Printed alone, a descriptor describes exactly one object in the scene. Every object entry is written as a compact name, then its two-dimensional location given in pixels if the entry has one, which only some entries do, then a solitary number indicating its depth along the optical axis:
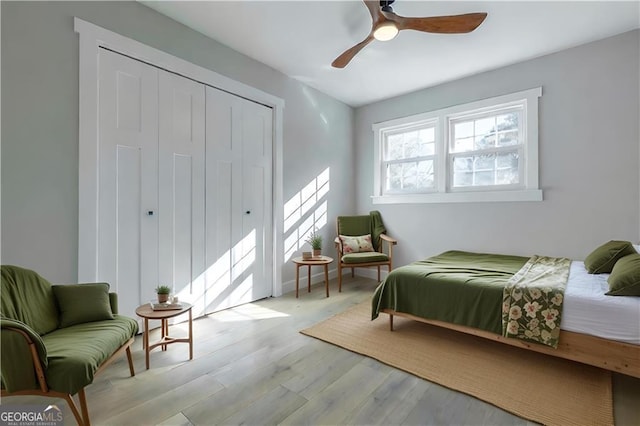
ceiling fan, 2.05
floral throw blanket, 1.88
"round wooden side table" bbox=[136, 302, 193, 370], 1.99
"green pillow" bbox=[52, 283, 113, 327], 1.76
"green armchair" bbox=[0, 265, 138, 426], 1.26
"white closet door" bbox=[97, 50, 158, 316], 2.29
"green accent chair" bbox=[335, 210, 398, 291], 3.85
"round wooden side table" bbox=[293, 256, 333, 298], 3.53
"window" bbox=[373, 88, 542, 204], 3.42
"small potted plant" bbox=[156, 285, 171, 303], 2.12
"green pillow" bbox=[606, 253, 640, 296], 1.77
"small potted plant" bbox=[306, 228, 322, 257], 3.76
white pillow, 4.02
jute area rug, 1.58
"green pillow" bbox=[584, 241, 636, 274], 2.31
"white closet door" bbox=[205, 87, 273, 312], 3.00
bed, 1.71
